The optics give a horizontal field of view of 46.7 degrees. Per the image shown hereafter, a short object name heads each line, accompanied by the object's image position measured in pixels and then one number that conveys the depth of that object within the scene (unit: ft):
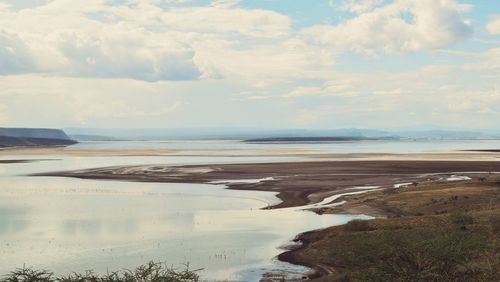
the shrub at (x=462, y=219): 142.10
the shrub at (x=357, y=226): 148.77
